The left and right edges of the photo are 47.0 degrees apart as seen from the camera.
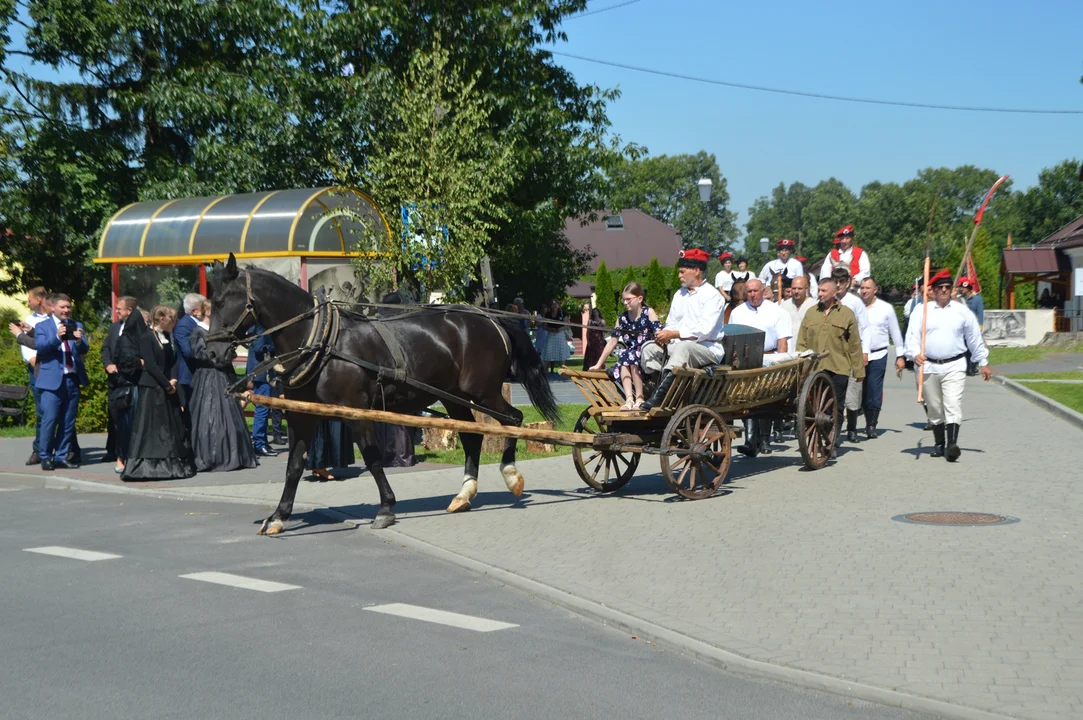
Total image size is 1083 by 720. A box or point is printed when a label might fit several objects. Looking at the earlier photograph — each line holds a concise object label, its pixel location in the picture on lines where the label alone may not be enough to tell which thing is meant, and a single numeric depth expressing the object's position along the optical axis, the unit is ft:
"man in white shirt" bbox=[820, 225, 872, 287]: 55.83
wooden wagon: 35.45
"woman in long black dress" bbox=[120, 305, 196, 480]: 43.55
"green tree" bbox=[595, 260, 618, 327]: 180.45
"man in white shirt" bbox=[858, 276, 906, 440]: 52.47
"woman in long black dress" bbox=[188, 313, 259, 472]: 45.75
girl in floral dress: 36.86
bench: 63.67
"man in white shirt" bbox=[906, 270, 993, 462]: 43.14
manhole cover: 31.32
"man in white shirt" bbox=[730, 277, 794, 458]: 45.52
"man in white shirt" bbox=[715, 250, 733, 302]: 60.95
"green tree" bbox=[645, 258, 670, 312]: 180.04
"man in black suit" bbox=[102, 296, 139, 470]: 45.01
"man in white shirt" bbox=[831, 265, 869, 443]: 47.96
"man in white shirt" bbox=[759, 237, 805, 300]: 60.34
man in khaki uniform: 46.91
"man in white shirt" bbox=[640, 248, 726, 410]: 35.53
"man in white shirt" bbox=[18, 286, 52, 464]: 48.21
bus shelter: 73.87
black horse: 32.58
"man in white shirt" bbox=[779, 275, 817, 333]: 51.62
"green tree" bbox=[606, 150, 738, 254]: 388.98
